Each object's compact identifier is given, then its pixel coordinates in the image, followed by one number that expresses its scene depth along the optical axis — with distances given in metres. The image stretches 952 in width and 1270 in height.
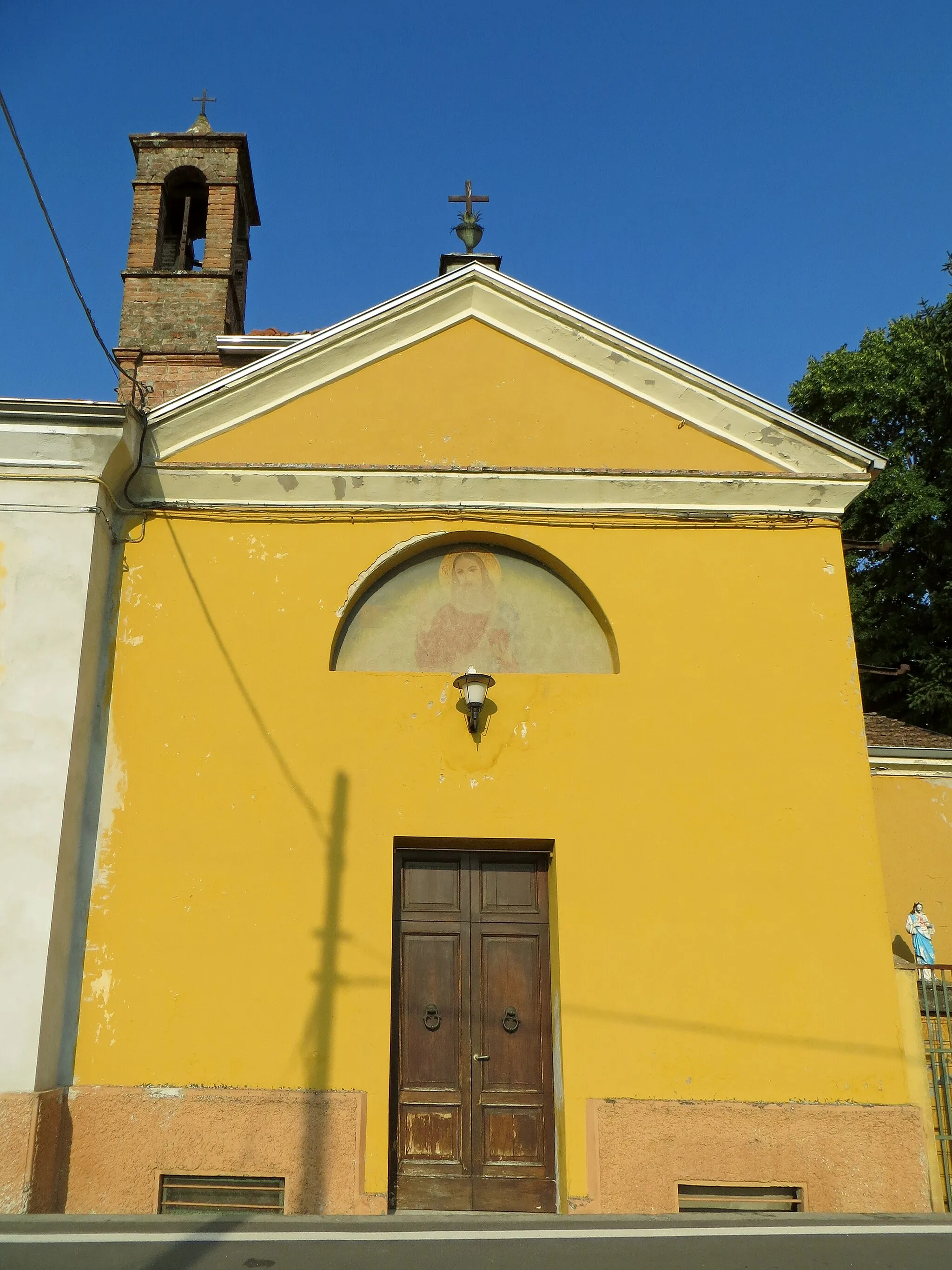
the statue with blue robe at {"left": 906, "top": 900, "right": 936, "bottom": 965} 11.01
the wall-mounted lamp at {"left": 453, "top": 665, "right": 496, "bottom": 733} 7.71
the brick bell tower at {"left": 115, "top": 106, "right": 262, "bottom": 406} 15.50
